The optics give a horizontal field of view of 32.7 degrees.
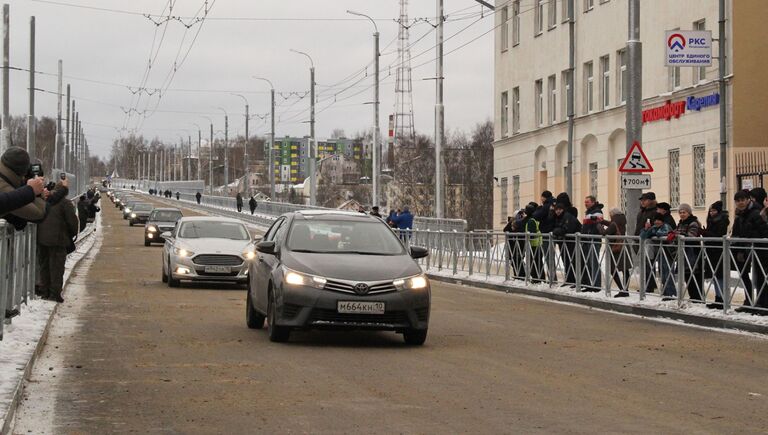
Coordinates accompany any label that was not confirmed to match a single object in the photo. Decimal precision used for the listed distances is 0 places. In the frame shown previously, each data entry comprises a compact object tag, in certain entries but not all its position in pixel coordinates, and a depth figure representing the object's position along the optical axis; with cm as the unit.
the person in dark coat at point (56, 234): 1872
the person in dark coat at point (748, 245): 1805
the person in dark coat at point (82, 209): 4328
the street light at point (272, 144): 7781
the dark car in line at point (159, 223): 4928
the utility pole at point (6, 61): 3497
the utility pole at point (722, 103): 3309
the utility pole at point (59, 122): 6884
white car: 2492
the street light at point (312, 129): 6638
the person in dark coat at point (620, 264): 2256
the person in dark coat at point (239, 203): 9302
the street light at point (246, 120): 8915
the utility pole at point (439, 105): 4559
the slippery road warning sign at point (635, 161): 2316
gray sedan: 1399
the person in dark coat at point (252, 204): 8689
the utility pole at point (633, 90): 2383
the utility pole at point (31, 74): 4491
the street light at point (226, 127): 10026
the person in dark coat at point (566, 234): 2503
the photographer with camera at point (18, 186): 884
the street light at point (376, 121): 5572
